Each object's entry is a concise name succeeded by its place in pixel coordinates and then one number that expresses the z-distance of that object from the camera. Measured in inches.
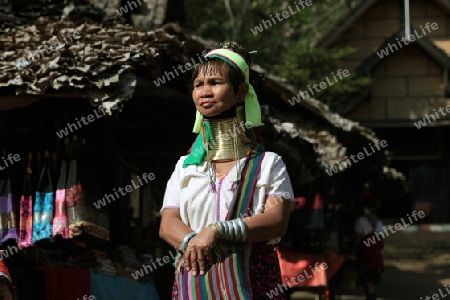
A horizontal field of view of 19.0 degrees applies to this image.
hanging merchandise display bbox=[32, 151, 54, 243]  432.7
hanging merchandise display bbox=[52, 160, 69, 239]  427.5
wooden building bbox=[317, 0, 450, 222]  1450.8
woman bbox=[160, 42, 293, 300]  234.7
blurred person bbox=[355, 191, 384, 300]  853.1
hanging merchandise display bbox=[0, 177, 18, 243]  438.3
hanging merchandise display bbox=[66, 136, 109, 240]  428.5
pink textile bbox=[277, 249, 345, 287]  676.4
